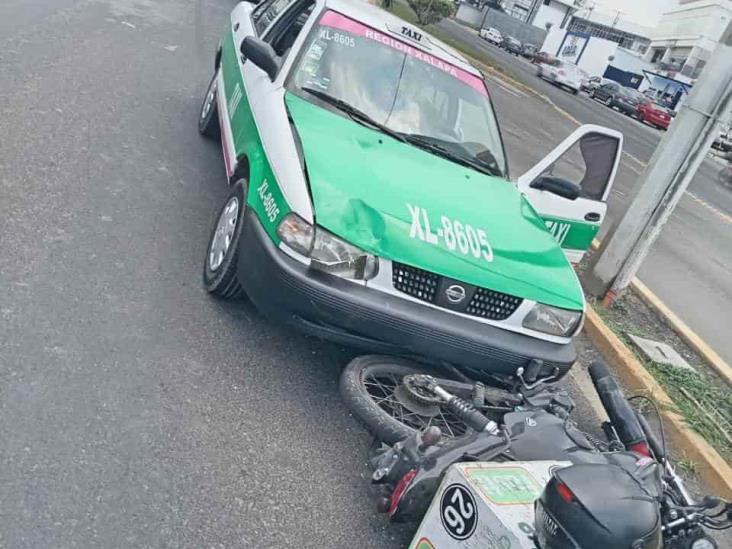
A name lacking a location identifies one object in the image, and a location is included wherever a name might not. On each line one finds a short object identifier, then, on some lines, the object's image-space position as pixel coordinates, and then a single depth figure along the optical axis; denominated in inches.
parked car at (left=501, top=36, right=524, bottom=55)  2063.2
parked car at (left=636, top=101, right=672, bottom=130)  1312.7
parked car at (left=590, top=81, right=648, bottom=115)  1396.4
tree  1180.5
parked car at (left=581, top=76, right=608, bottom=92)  1571.7
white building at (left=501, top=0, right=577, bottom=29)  3046.3
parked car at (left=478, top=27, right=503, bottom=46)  2153.1
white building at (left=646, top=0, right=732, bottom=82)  2203.5
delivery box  83.4
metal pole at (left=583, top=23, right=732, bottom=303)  220.1
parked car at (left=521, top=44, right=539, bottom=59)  1982.5
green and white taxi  130.4
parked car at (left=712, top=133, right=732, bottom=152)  1137.6
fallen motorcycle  72.6
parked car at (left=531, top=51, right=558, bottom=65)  1658.8
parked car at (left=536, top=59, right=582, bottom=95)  1380.4
